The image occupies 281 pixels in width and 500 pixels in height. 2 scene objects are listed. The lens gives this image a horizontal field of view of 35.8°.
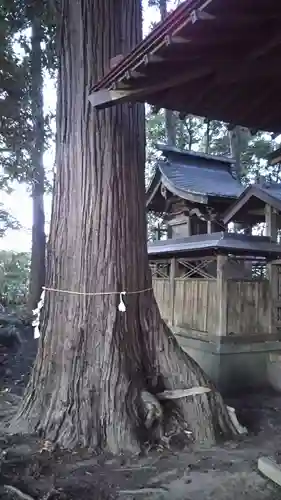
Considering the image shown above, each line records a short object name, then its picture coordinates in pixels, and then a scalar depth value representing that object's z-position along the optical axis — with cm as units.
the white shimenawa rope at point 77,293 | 402
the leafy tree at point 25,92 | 605
